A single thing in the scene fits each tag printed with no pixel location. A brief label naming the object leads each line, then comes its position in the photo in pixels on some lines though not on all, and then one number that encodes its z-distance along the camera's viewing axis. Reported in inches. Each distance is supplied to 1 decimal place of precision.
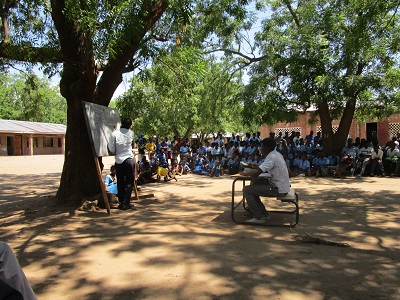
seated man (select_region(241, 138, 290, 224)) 218.7
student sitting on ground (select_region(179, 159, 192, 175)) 586.2
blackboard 252.4
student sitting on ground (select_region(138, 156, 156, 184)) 455.5
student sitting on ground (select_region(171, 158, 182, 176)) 573.8
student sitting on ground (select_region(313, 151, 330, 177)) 507.5
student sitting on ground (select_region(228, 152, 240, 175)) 565.0
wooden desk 217.4
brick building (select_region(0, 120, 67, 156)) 1448.1
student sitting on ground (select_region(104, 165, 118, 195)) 335.7
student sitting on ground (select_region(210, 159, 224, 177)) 552.4
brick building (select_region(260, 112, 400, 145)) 944.9
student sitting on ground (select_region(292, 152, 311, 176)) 523.2
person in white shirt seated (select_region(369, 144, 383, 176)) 493.4
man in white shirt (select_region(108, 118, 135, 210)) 264.4
